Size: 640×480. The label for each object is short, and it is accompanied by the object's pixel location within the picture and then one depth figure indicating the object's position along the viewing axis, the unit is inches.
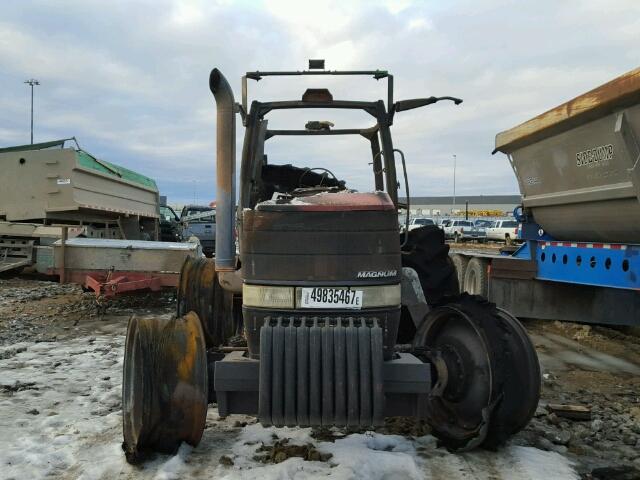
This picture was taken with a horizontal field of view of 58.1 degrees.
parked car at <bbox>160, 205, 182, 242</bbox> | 720.3
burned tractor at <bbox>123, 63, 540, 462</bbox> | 121.6
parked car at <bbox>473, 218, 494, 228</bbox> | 1655.9
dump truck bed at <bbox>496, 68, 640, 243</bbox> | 201.5
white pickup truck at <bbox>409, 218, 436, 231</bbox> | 1585.1
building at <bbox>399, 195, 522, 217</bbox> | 3422.7
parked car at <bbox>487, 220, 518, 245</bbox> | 1470.0
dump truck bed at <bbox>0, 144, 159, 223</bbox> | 451.2
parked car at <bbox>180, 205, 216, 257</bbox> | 749.3
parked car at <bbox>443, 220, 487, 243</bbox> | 1567.4
